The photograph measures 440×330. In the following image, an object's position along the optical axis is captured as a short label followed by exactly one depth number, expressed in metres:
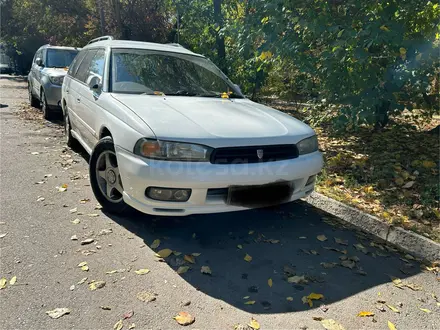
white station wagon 2.79
